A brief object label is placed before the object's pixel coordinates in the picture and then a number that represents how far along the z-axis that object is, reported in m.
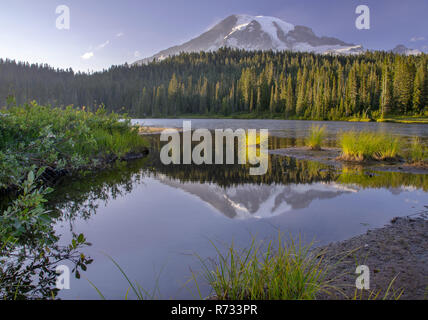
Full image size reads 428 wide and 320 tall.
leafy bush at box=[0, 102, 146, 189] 6.46
